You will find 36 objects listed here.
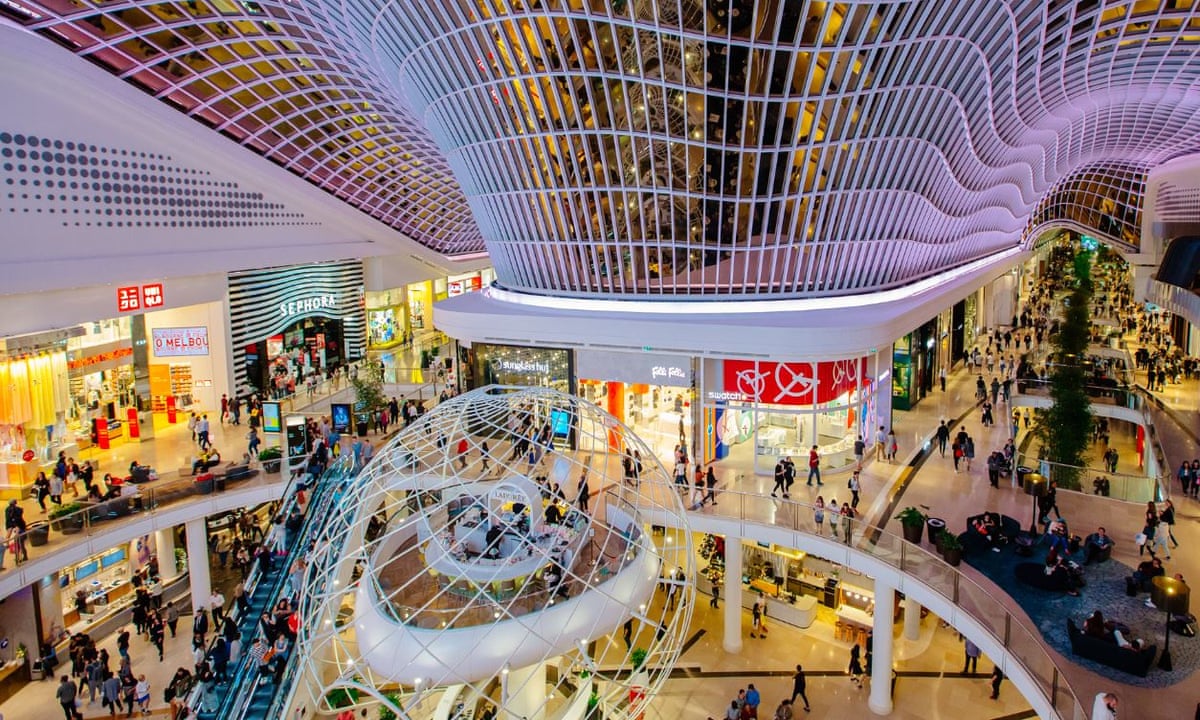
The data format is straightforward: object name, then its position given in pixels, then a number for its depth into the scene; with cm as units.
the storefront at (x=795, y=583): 2431
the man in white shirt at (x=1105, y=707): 1114
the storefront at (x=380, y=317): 4812
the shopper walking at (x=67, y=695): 1919
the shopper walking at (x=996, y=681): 1938
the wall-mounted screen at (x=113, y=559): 2551
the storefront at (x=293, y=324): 3600
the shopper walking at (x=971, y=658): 2064
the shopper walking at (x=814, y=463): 2353
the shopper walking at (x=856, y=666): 2059
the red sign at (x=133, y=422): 3042
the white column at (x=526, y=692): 1633
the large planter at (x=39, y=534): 2066
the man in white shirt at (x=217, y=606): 2164
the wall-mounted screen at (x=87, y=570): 2455
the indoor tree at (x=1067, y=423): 2495
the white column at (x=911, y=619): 2253
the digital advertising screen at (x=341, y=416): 2872
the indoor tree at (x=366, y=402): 2959
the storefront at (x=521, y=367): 2812
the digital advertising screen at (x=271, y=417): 2916
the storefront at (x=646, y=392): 2627
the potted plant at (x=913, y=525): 1819
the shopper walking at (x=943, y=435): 2619
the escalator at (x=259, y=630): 1702
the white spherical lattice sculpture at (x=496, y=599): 1367
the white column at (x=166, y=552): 2638
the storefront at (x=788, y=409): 2502
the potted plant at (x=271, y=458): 2548
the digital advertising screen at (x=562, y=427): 2545
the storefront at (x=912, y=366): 3331
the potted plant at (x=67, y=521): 2128
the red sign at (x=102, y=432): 2928
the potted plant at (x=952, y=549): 1705
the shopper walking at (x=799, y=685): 1947
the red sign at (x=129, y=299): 2848
